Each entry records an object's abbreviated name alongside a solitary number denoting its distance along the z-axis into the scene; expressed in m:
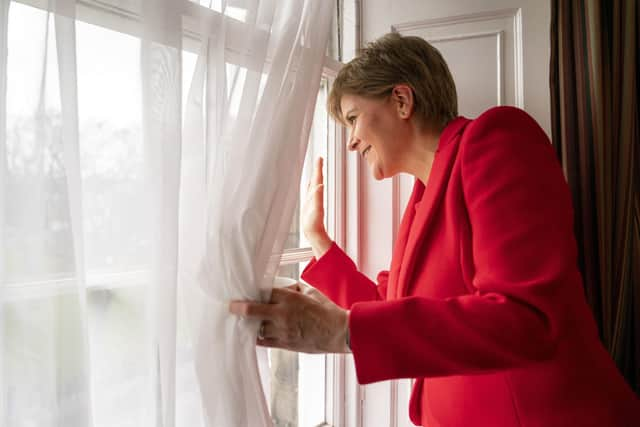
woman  0.73
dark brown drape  1.17
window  0.56
